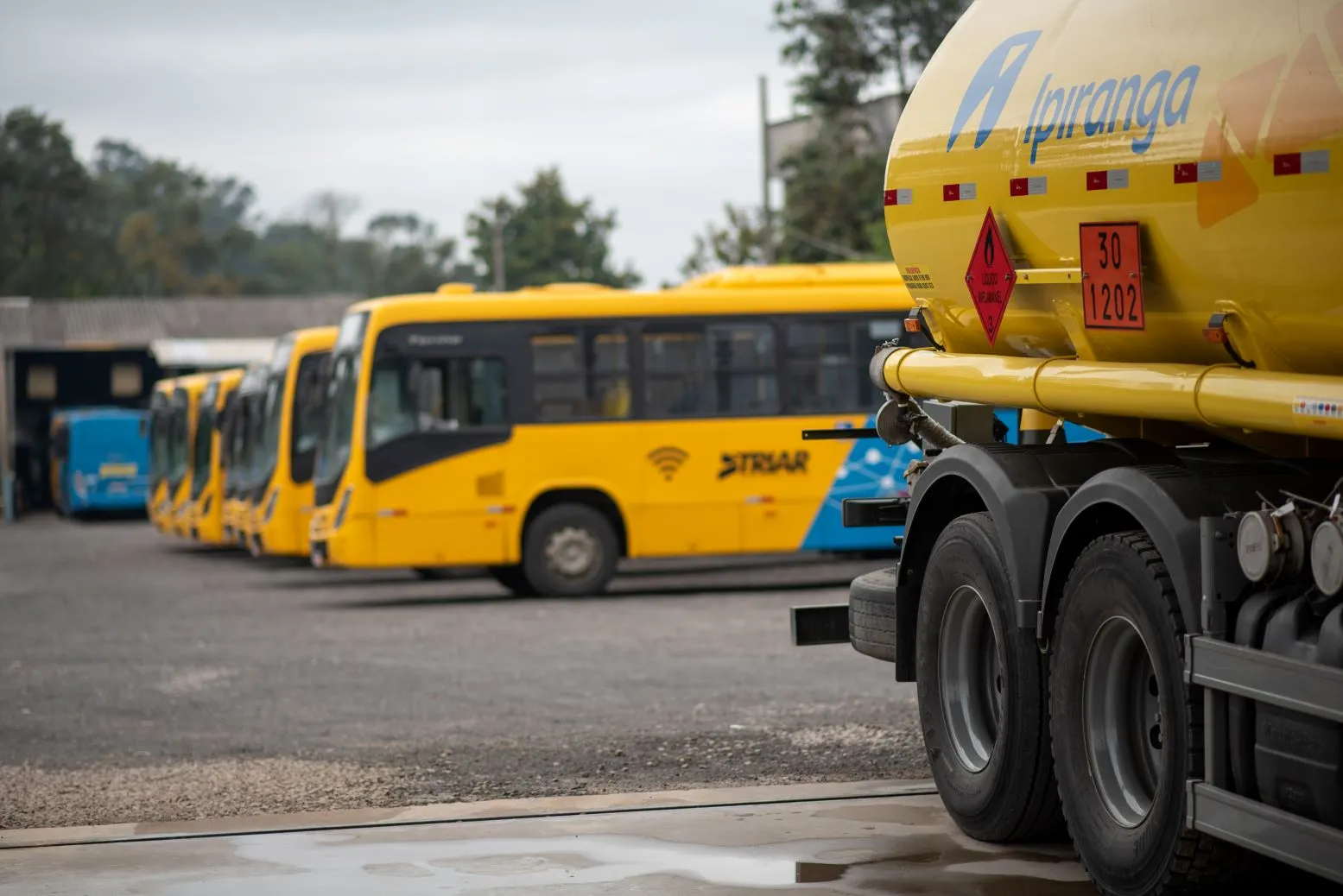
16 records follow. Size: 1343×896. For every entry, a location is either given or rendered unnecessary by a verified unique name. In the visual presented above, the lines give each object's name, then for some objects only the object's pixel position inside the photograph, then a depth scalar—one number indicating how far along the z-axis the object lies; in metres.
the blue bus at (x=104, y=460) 46.62
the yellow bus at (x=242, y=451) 29.50
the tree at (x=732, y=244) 57.84
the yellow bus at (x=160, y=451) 37.72
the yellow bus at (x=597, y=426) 21.02
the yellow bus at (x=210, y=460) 32.44
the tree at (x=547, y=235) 76.62
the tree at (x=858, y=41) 45.59
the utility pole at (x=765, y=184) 45.56
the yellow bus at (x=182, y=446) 35.09
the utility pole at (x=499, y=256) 68.47
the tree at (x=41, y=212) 107.69
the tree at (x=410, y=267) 121.62
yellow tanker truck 5.76
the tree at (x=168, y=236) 116.75
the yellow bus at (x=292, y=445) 26.62
